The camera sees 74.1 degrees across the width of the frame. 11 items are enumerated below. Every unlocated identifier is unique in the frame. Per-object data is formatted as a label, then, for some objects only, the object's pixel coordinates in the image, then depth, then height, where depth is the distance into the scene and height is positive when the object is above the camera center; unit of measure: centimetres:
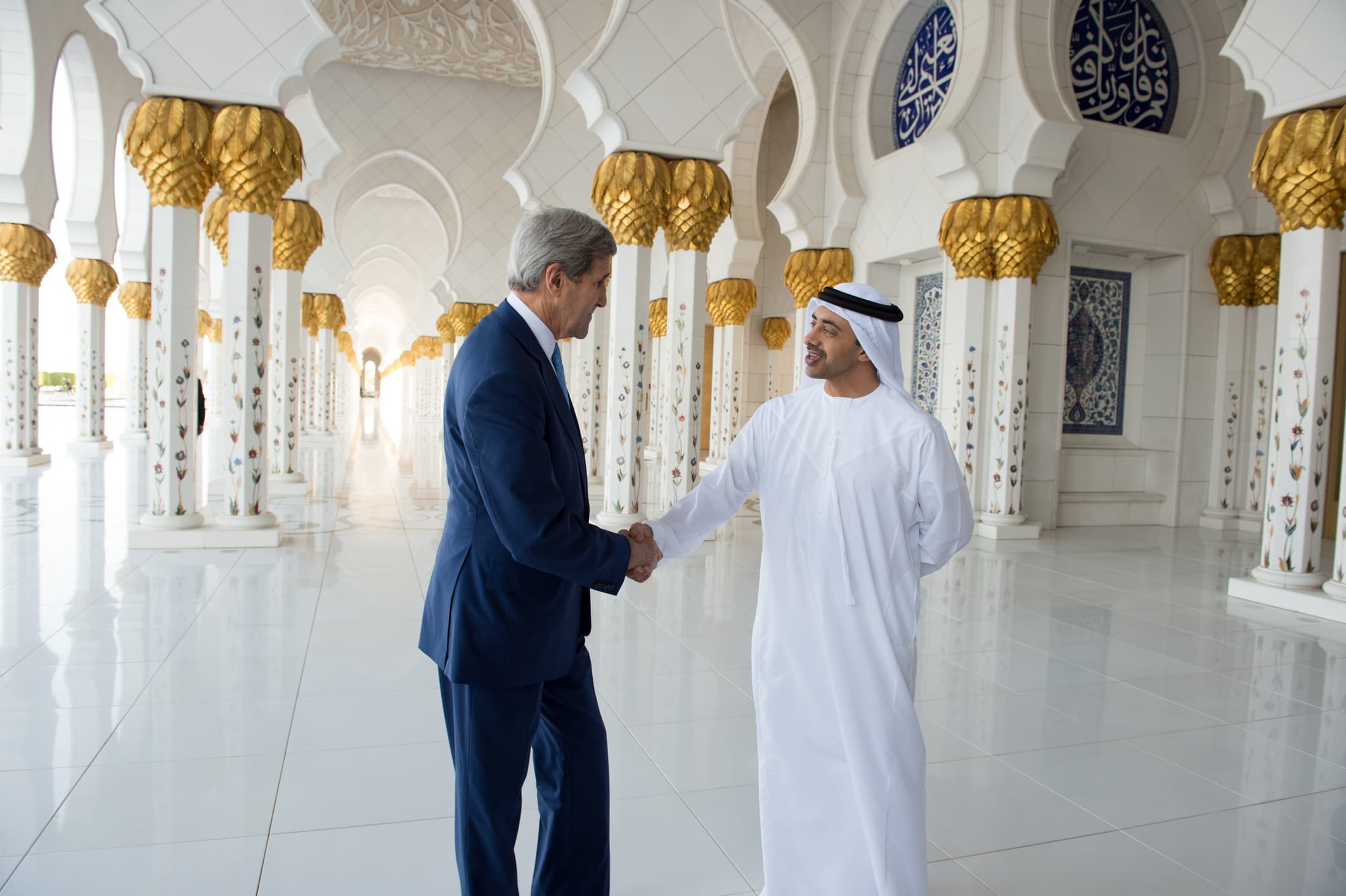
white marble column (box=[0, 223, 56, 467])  877 +29
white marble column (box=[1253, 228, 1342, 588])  473 +2
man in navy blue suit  136 -27
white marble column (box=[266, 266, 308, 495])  775 -5
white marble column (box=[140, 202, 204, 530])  500 +4
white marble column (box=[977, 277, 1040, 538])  673 -9
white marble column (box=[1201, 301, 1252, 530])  759 -15
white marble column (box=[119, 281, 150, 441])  1202 +32
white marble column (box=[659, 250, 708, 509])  629 +10
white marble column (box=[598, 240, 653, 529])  588 +3
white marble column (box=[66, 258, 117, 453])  1050 +25
